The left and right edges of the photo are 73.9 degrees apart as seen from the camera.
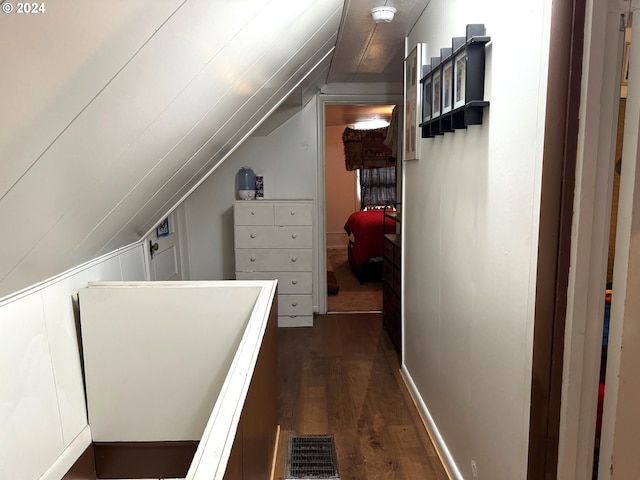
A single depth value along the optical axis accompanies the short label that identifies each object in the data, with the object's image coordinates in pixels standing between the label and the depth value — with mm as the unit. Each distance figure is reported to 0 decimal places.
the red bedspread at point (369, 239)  4816
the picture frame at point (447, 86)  1557
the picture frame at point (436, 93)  1701
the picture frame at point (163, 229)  3025
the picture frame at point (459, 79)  1443
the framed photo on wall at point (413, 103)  2137
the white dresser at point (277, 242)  3453
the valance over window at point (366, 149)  6199
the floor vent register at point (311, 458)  1818
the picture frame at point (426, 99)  1871
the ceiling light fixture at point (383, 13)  2070
